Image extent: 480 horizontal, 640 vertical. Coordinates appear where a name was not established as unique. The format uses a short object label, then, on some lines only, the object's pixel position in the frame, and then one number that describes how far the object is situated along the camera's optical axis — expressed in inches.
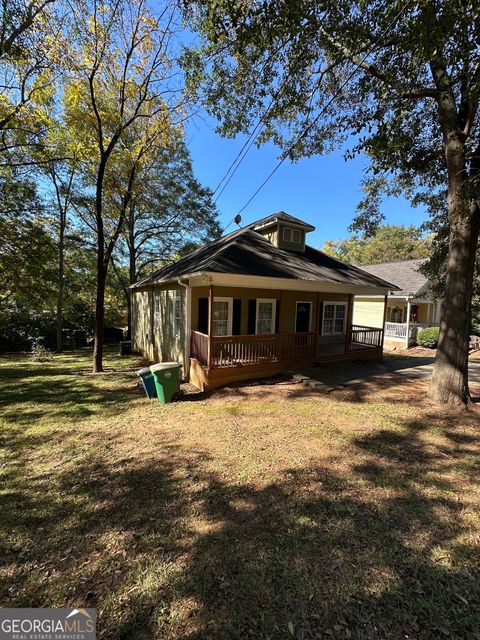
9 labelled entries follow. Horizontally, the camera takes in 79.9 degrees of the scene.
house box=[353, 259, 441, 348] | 663.8
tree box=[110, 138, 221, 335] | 728.3
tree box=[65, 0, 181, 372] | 312.7
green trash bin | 269.7
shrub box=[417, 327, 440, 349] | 622.4
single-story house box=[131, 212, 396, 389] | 319.3
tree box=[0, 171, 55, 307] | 493.0
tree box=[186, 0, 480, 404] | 189.8
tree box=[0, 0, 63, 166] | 256.2
